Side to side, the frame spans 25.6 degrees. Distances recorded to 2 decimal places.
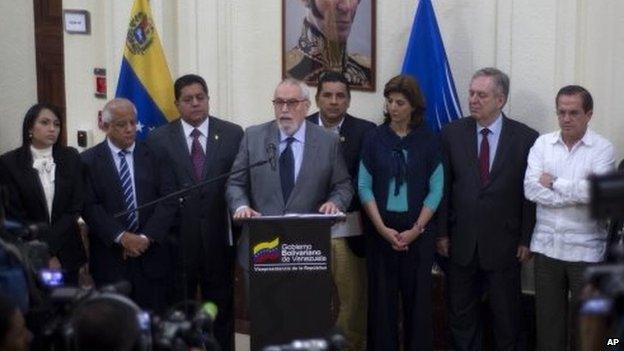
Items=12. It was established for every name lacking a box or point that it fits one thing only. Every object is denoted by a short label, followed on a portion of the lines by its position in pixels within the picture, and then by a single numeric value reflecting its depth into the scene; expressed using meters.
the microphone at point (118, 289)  4.64
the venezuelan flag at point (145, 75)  9.34
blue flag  8.60
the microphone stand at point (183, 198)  7.28
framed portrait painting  9.12
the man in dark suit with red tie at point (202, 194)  8.24
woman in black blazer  8.12
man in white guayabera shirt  7.74
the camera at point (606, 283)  3.73
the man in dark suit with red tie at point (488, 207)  8.05
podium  7.55
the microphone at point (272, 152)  7.97
